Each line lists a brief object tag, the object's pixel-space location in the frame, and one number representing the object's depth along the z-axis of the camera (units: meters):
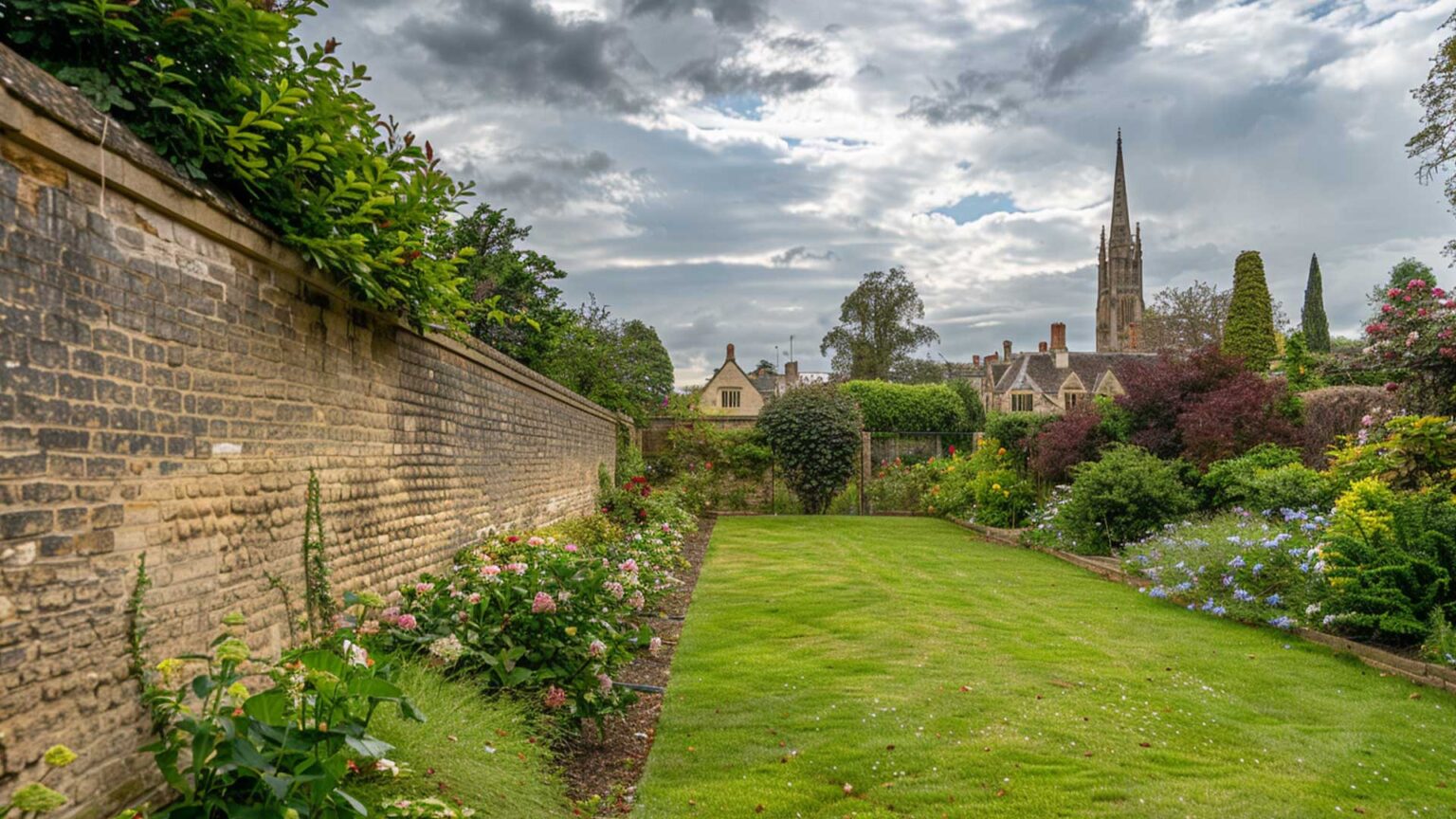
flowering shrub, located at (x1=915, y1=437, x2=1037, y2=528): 17.03
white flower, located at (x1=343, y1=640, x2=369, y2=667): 3.66
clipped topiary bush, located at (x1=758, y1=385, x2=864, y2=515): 21.03
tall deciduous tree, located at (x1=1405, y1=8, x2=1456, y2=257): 16.15
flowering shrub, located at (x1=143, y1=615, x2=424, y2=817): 2.75
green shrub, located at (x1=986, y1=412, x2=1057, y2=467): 17.39
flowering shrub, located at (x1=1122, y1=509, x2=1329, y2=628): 7.84
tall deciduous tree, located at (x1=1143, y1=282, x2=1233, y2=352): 41.44
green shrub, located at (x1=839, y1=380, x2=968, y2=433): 35.59
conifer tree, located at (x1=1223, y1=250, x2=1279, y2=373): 22.84
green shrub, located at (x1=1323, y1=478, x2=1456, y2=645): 6.61
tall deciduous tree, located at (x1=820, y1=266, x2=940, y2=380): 53.03
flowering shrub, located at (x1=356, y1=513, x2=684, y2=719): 4.95
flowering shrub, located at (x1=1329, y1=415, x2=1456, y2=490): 9.16
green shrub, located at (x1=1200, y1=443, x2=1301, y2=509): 11.89
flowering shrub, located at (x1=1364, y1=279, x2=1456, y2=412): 10.23
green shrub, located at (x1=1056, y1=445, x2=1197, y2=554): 12.30
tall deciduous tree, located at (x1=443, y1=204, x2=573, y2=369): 19.06
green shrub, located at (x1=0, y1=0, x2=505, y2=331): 3.50
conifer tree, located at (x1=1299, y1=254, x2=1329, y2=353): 41.09
